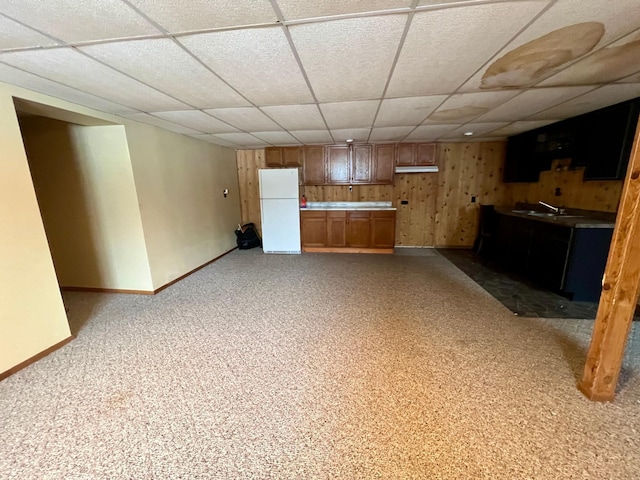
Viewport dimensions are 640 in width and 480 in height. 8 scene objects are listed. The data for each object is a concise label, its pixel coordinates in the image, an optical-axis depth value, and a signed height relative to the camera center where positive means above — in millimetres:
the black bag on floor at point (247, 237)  5688 -1152
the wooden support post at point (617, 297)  1438 -696
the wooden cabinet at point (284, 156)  5359 +577
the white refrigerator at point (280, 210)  5035 -512
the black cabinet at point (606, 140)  2752 +437
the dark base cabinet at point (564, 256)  2908 -953
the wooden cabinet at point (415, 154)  5039 +536
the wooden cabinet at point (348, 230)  5203 -958
